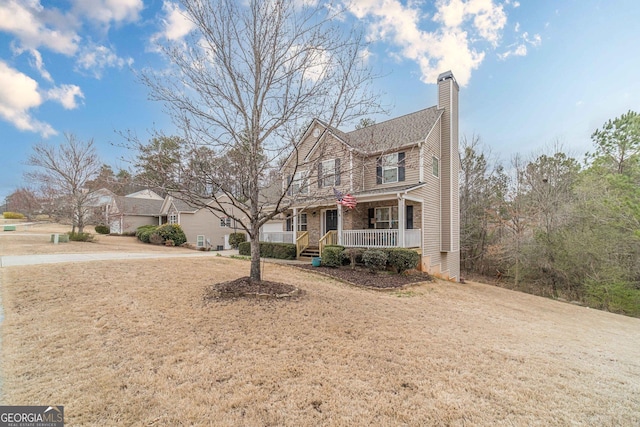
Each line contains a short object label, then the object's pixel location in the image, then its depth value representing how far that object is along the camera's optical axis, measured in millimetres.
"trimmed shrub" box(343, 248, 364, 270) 11719
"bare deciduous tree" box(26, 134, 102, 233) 17594
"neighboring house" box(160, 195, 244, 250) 24750
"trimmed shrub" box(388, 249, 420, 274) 11078
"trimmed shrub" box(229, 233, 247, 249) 21312
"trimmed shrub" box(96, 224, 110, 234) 27719
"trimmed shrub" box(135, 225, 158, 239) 24594
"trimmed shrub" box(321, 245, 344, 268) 12062
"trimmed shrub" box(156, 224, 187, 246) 22875
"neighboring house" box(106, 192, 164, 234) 28219
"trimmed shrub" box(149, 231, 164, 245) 22770
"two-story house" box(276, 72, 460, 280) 12312
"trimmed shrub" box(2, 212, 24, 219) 38906
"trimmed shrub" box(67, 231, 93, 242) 18531
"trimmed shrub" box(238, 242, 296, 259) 14969
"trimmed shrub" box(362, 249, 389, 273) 11000
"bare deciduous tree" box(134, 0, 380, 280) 5730
